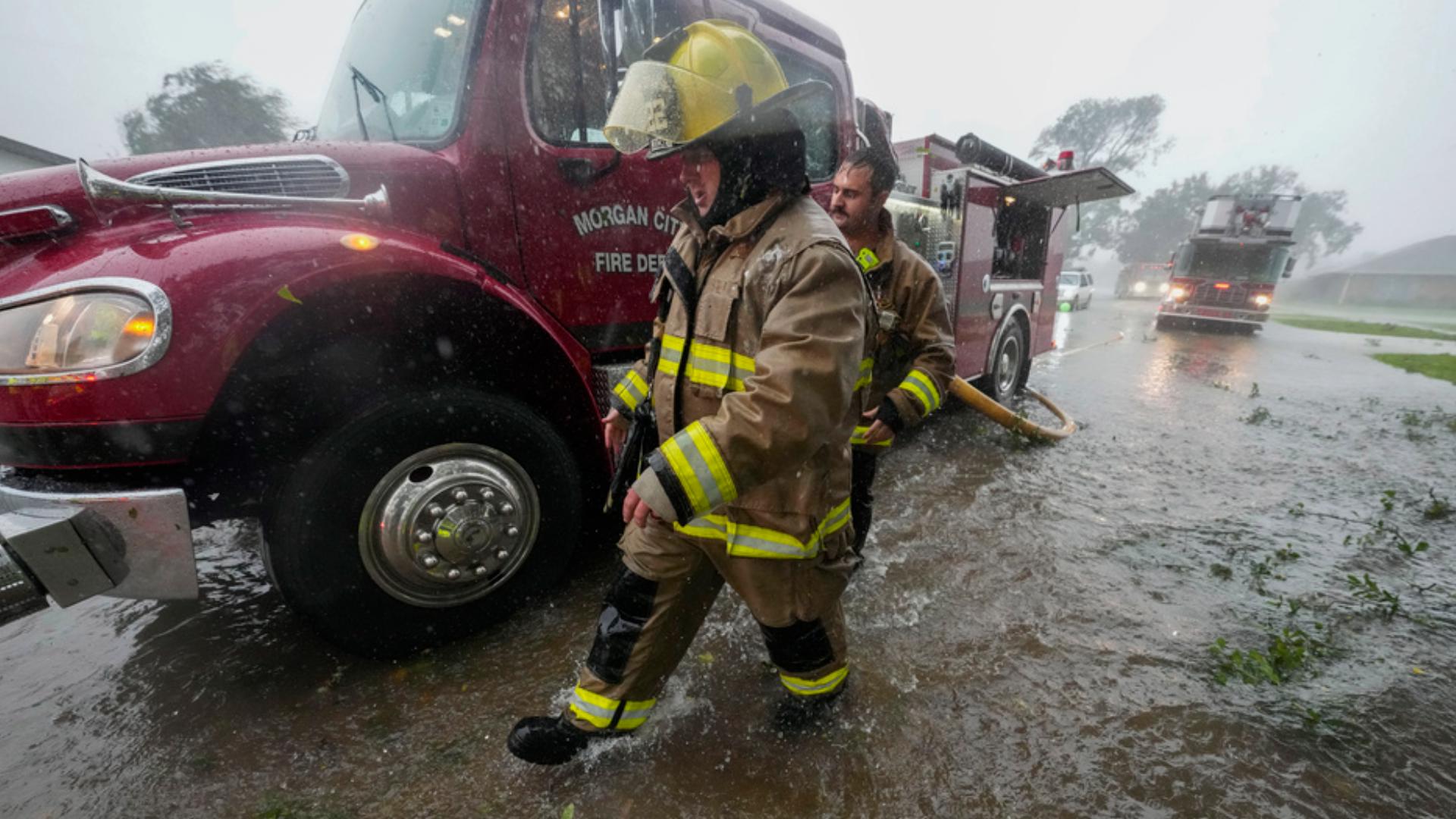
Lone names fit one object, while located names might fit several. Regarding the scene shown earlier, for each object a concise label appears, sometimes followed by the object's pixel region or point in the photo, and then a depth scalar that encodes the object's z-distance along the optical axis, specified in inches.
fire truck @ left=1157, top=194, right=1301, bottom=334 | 542.6
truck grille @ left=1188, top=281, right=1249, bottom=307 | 546.0
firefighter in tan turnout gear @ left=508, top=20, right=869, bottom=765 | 49.3
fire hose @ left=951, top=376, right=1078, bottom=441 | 169.6
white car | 839.7
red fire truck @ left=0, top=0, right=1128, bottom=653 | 60.7
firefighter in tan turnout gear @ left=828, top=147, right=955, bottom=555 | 93.1
